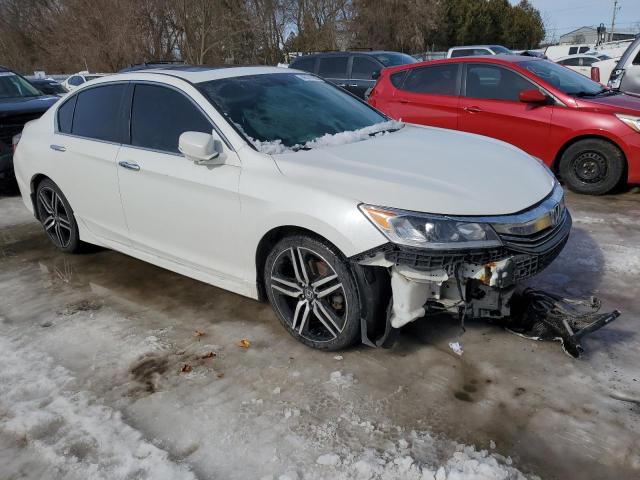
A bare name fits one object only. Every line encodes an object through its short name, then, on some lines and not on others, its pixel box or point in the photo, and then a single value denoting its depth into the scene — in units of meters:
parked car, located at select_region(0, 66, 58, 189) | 7.42
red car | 5.99
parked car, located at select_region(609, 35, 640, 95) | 8.04
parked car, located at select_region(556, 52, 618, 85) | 17.92
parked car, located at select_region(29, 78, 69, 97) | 15.72
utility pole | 68.20
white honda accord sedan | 2.78
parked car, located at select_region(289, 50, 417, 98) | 10.95
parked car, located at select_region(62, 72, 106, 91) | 19.34
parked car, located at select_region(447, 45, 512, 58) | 18.25
